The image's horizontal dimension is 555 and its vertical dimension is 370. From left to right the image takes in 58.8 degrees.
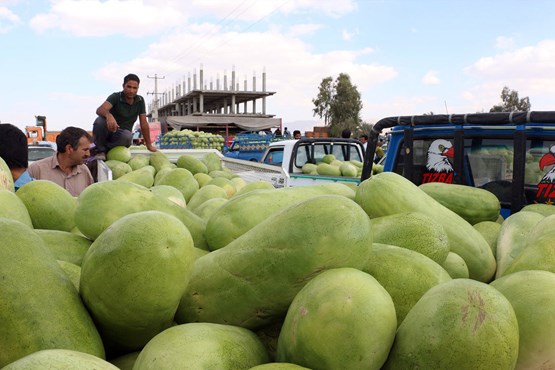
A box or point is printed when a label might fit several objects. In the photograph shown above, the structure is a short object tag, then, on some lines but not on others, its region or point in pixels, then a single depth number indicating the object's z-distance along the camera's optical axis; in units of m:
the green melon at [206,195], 3.23
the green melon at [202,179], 4.74
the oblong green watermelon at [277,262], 1.36
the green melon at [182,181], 3.91
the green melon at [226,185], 3.95
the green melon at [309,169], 10.17
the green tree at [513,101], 37.83
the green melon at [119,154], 5.96
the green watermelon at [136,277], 1.29
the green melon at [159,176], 4.49
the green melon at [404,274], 1.40
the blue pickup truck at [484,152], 3.81
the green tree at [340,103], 40.25
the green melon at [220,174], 5.44
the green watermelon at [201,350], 1.15
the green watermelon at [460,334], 1.09
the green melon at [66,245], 1.83
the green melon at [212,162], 5.94
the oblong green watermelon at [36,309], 1.25
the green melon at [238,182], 4.65
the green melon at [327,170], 9.84
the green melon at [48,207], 2.28
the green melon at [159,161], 5.73
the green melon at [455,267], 1.76
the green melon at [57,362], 0.96
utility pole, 60.13
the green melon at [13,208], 1.97
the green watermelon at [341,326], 1.10
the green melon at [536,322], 1.22
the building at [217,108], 31.28
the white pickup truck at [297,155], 6.98
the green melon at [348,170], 9.94
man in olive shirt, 6.08
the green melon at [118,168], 5.39
